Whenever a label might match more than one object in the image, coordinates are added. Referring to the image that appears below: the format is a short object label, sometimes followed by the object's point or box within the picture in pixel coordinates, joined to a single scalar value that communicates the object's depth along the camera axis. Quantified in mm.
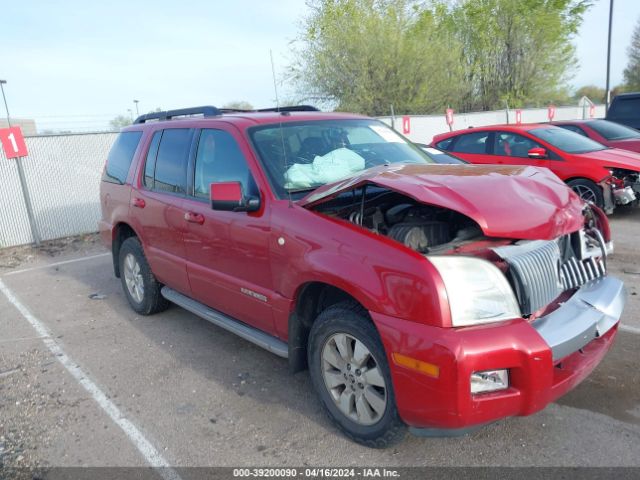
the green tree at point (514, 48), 27906
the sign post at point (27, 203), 8781
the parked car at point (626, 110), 12172
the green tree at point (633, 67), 43250
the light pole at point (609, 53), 21516
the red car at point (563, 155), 7660
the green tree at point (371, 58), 21984
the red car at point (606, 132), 9320
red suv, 2332
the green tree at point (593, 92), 50928
